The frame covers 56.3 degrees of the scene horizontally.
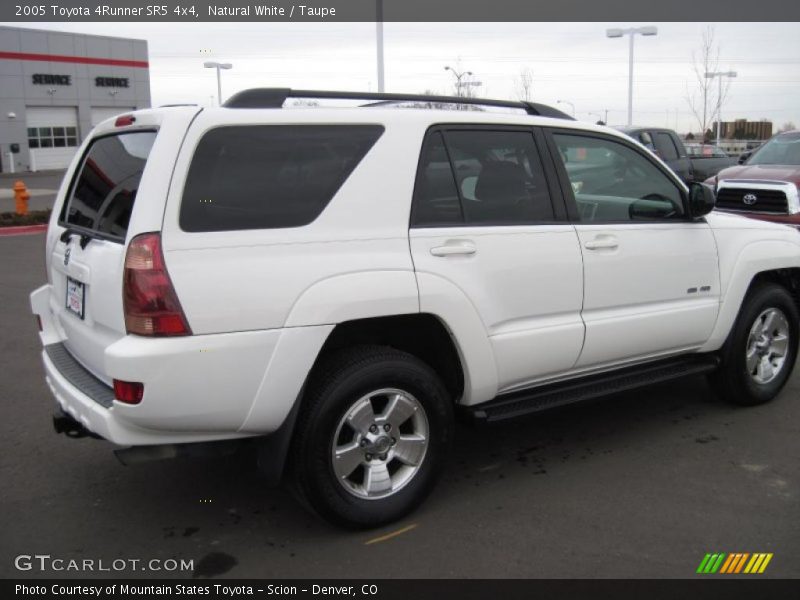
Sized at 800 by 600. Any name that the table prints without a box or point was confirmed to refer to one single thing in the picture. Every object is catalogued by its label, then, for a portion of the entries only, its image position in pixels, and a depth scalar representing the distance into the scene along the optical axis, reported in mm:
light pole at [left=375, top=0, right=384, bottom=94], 14662
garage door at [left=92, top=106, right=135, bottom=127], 46750
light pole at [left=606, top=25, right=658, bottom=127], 27672
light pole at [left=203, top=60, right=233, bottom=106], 28469
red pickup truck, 8516
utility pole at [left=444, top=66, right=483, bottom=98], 25205
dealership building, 42094
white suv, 3051
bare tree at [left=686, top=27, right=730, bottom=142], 32938
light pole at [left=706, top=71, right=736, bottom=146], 31578
